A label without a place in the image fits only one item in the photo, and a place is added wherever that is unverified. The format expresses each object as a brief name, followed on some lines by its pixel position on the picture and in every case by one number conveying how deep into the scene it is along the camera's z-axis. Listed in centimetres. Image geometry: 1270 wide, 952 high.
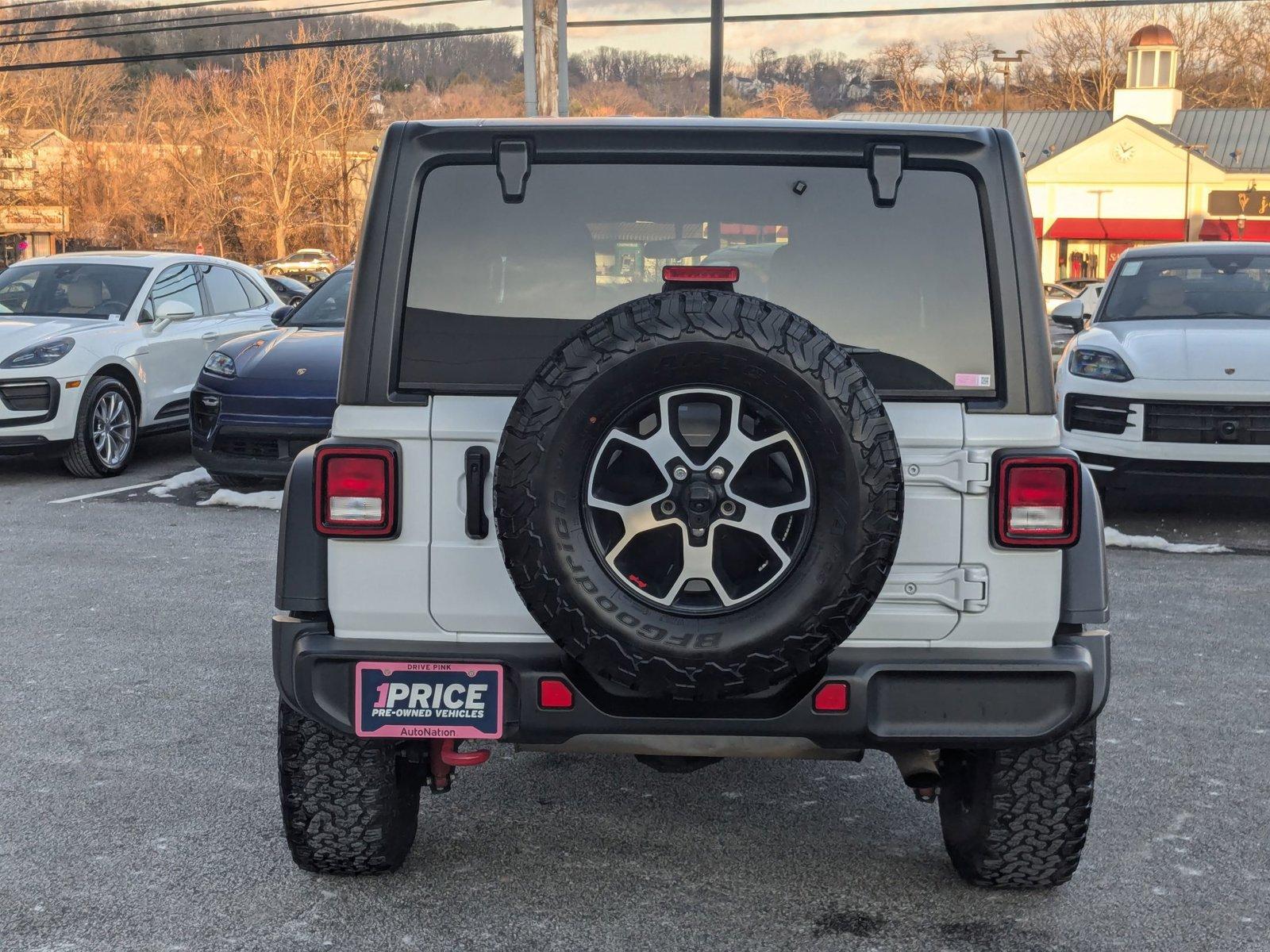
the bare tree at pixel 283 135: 7062
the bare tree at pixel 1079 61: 8875
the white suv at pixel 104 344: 1028
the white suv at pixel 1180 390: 828
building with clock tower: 6456
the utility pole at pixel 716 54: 2450
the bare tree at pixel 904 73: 6656
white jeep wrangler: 308
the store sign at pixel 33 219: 6047
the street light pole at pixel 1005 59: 5756
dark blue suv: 923
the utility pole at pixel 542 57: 1653
